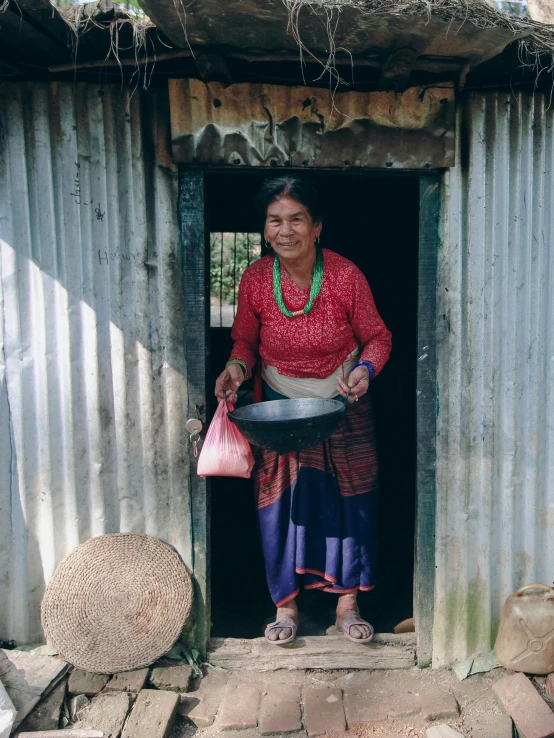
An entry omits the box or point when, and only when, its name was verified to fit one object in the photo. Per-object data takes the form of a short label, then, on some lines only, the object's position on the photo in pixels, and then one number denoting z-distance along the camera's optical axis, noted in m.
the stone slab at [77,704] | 3.05
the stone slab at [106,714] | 2.93
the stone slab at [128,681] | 3.14
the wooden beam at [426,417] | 3.25
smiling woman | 3.39
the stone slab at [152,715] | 2.89
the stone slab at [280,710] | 3.01
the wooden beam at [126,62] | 2.80
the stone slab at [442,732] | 2.89
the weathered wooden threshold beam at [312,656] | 3.42
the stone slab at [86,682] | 3.13
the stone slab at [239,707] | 3.03
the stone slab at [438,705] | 3.06
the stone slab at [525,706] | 2.92
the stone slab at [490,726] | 2.94
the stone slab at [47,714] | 2.92
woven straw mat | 3.21
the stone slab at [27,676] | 2.97
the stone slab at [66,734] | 2.77
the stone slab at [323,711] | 2.99
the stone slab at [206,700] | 3.08
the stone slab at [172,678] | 3.19
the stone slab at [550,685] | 3.13
